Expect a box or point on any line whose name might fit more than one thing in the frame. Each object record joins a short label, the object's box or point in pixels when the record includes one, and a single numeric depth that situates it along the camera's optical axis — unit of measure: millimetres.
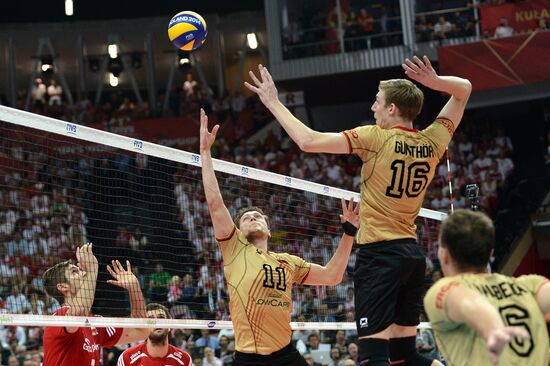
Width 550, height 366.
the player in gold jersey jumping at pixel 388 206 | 6457
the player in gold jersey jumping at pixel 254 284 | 7352
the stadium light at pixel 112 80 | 40156
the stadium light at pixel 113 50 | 39588
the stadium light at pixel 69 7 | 33906
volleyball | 11547
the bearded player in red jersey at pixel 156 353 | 9961
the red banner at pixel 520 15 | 27016
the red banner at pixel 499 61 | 26016
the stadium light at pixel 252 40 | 38812
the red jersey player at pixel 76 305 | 8141
